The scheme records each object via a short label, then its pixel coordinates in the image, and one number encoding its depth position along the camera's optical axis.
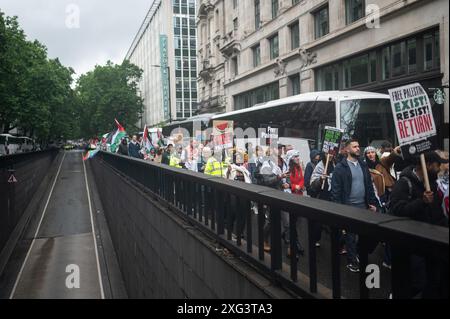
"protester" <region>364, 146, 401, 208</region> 7.90
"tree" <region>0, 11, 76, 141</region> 32.22
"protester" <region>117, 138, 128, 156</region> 20.96
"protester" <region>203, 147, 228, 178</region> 9.04
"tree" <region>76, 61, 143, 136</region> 77.19
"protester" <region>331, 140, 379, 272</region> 6.48
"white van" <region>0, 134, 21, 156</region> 52.66
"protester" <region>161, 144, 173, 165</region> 12.93
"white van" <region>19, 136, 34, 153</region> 63.18
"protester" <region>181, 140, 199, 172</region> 12.11
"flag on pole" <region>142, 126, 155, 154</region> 17.95
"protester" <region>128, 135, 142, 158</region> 18.50
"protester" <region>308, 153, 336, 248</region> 8.32
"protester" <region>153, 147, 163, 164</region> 14.21
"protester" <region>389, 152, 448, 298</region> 2.58
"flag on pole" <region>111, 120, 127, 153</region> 22.14
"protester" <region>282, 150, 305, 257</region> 8.84
